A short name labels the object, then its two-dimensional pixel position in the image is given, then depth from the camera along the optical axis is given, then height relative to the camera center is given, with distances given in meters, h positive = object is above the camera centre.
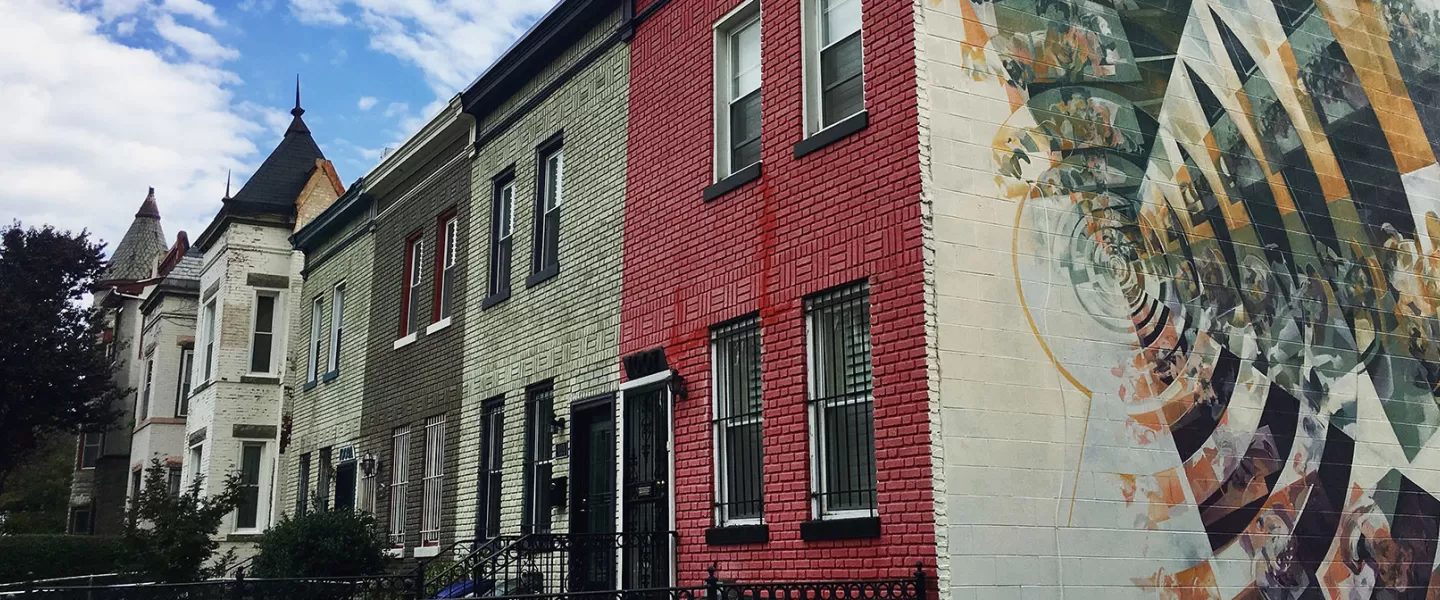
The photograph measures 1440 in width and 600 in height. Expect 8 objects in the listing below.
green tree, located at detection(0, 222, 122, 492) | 38.69 +7.11
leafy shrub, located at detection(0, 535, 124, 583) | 31.75 +0.71
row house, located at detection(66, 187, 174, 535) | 38.91 +4.96
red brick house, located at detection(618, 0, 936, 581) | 9.72 +2.49
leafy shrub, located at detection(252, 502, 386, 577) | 16.91 +0.48
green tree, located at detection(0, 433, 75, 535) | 49.47 +3.81
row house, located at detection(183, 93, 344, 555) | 25.97 +4.86
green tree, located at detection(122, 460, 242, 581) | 18.72 +0.70
